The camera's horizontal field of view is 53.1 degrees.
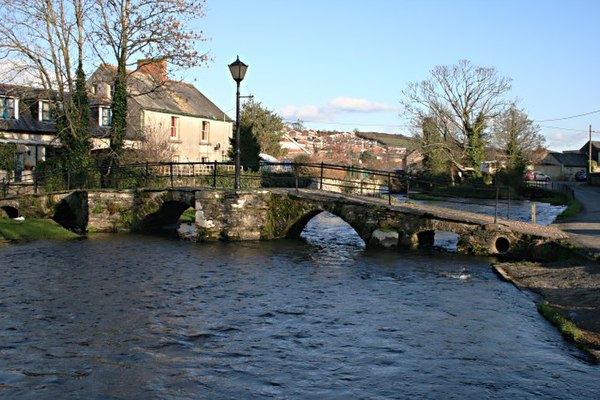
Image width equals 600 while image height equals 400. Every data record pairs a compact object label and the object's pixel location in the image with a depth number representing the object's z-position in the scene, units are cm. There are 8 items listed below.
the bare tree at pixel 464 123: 6062
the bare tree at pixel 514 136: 6220
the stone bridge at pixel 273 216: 1878
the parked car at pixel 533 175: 7238
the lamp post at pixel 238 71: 2005
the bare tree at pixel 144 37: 2939
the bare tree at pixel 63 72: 2859
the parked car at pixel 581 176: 8181
